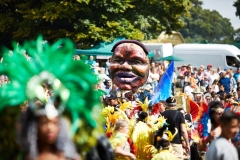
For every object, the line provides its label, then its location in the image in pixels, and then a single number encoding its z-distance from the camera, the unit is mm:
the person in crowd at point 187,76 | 22067
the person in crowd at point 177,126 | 11281
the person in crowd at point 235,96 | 17081
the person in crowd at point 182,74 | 24958
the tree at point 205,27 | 130188
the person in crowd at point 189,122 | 12566
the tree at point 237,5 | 70625
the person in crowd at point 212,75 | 24125
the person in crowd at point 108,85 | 17747
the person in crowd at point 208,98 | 16891
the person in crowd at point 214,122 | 7570
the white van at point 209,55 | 33000
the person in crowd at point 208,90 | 18664
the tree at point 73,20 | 28578
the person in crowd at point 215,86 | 20831
